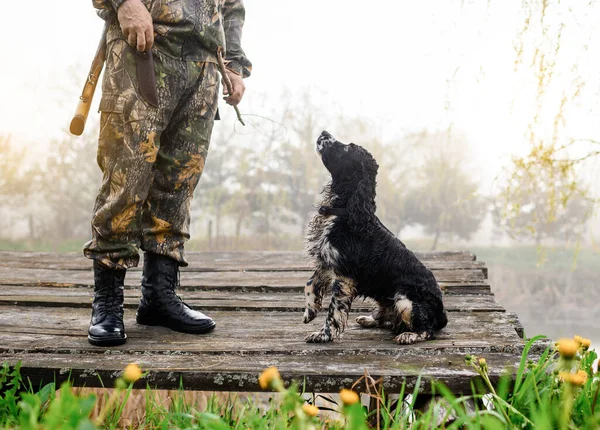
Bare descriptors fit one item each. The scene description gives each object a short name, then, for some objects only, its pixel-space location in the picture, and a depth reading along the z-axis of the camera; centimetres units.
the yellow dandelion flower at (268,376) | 101
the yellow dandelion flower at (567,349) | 100
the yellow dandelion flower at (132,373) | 106
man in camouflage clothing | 233
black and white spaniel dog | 233
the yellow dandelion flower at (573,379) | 110
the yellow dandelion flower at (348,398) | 103
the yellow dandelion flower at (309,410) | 116
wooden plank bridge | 197
